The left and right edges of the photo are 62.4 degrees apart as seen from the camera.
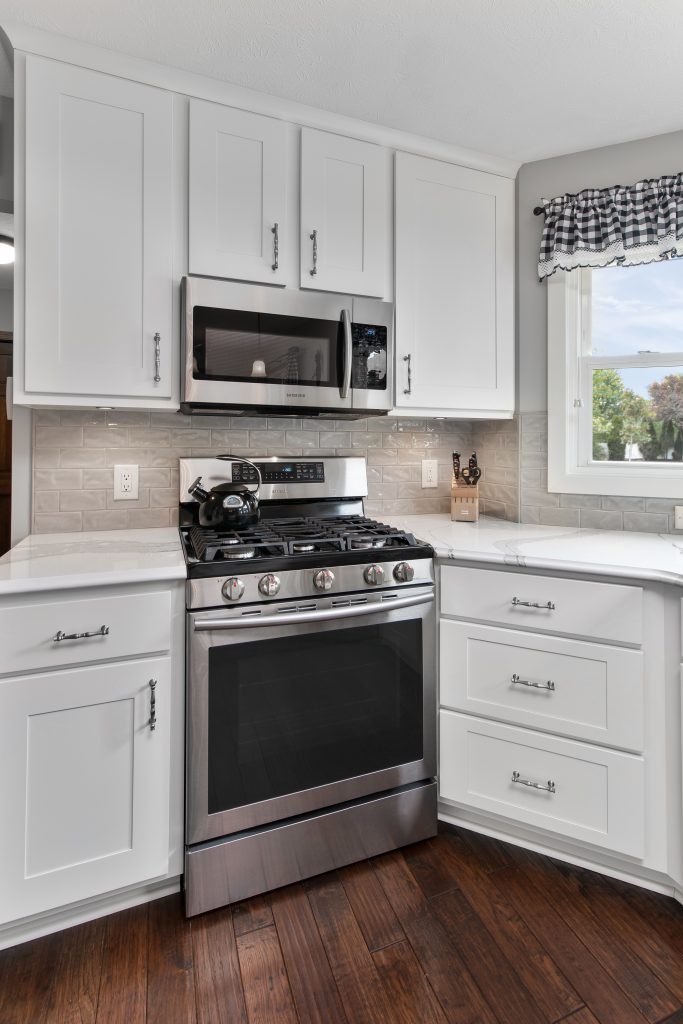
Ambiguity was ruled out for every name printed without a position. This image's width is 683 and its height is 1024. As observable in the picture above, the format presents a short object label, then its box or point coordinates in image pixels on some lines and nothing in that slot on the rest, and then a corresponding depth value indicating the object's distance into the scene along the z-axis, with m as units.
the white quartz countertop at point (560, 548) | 1.59
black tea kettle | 1.81
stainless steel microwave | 1.80
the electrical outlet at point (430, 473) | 2.57
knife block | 2.35
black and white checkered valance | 2.05
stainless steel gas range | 1.52
